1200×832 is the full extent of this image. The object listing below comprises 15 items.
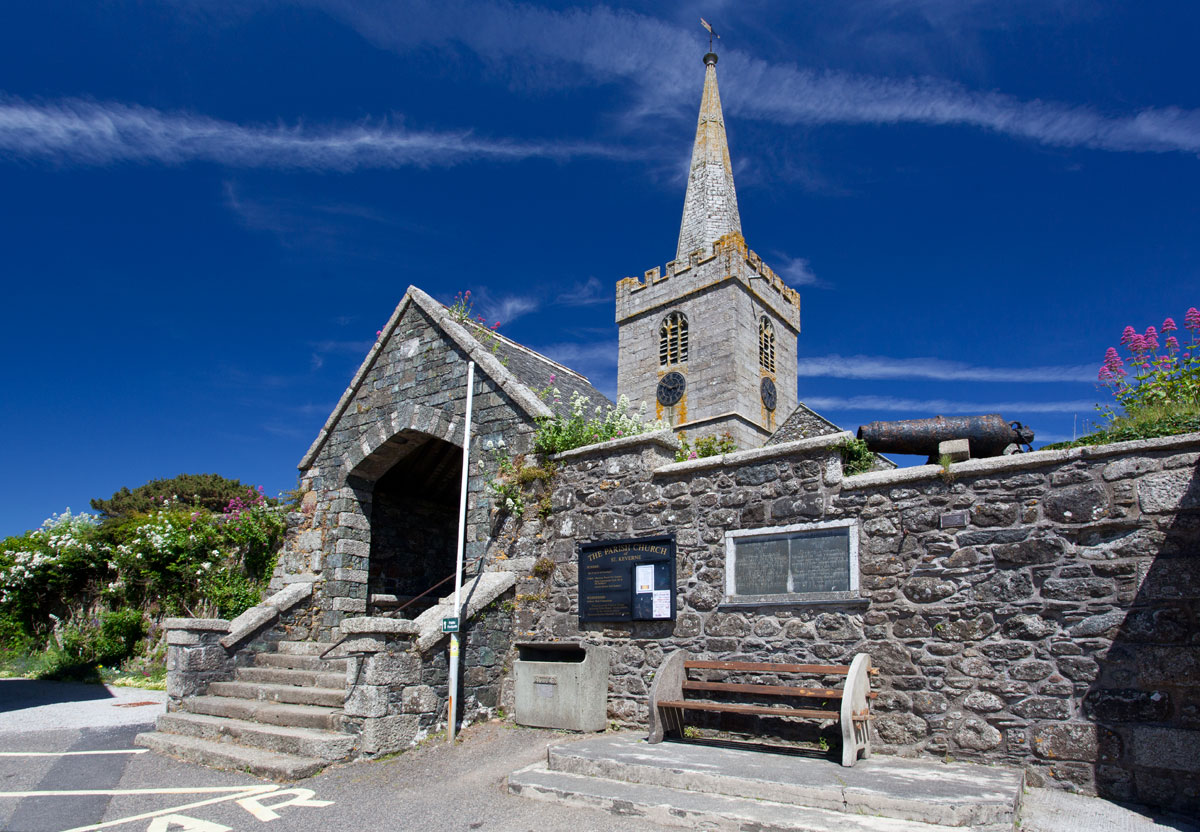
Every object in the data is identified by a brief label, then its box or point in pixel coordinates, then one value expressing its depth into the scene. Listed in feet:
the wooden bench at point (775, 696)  18.67
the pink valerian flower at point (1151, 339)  24.04
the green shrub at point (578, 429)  28.48
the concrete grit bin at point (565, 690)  24.26
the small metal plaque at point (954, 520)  19.92
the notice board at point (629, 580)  24.63
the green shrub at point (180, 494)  95.61
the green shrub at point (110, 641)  43.93
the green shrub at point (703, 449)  28.91
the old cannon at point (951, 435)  21.81
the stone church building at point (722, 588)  17.63
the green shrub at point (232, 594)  40.47
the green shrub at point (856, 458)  22.59
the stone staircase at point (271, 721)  21.40
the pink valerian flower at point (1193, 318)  23.71
